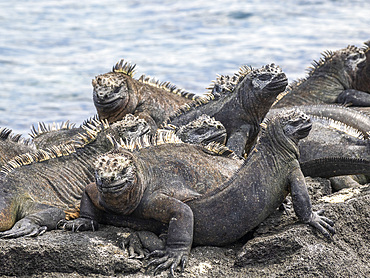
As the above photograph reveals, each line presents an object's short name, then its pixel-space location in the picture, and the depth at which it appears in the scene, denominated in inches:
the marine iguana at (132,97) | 527.2
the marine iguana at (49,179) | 372.1
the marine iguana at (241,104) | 484.7
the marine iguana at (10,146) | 470.3
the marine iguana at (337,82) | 621.3
